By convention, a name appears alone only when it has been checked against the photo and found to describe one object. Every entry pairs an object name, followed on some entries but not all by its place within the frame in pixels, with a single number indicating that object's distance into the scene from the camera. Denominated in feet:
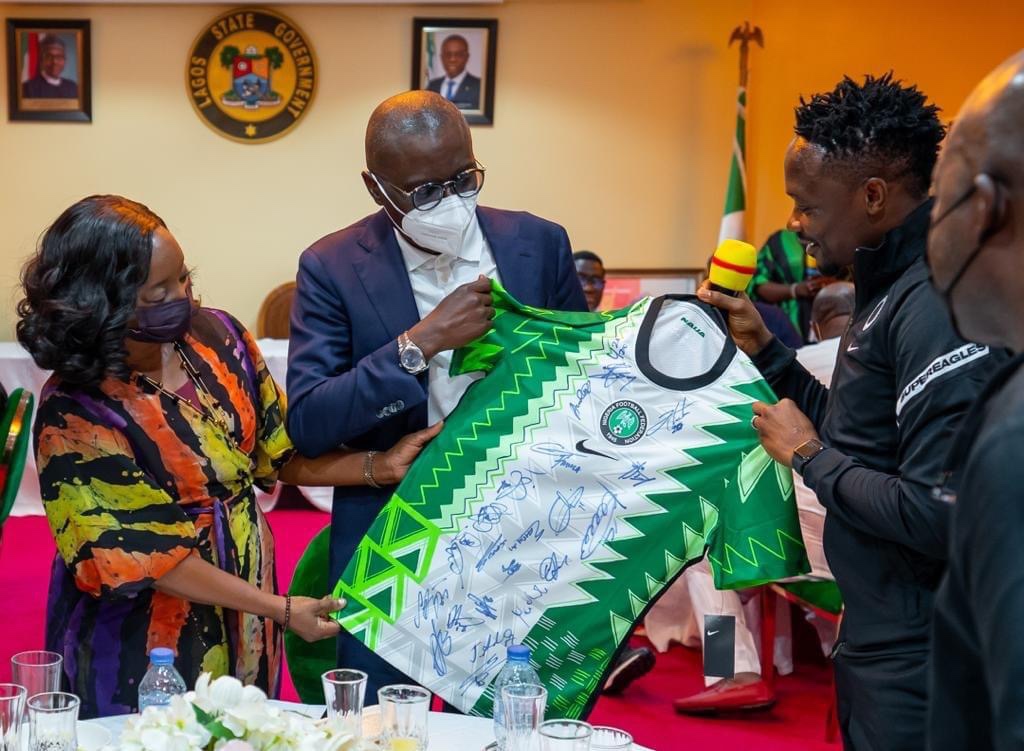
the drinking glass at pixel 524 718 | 5.24
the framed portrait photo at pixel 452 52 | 24.04
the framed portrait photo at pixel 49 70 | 24.23
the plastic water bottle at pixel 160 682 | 5.65
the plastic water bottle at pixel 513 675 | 5.44
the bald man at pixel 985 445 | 2.78
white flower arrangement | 4.31
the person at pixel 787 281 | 20.25
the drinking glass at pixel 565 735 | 5.09
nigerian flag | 23.41
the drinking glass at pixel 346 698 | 5.30
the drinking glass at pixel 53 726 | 5.01
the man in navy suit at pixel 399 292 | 7.10
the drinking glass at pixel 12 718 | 5.08
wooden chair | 24.39
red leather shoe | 12.75
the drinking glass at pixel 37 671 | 5.71
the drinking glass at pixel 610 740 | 5.18
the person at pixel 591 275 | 18.99
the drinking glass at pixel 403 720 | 5.42
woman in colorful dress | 6.93
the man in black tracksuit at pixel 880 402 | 5.45
